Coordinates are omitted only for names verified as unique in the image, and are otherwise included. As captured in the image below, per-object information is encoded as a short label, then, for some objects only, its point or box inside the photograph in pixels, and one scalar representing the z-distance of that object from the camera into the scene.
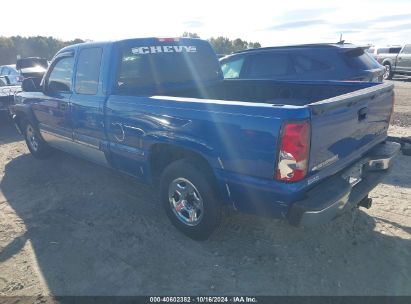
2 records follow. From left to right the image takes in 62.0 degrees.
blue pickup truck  2.58
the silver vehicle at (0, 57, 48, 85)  12.06
